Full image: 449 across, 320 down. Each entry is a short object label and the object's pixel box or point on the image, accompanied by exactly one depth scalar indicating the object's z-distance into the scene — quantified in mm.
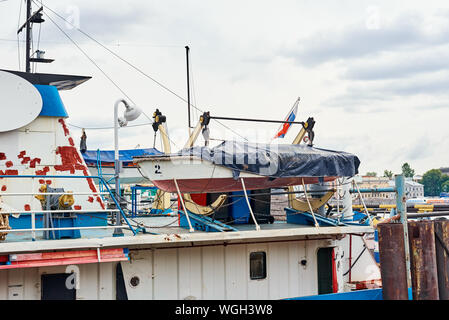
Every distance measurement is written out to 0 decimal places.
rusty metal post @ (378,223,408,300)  12016
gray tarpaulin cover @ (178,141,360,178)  12719
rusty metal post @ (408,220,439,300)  12023
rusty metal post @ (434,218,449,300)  12125
